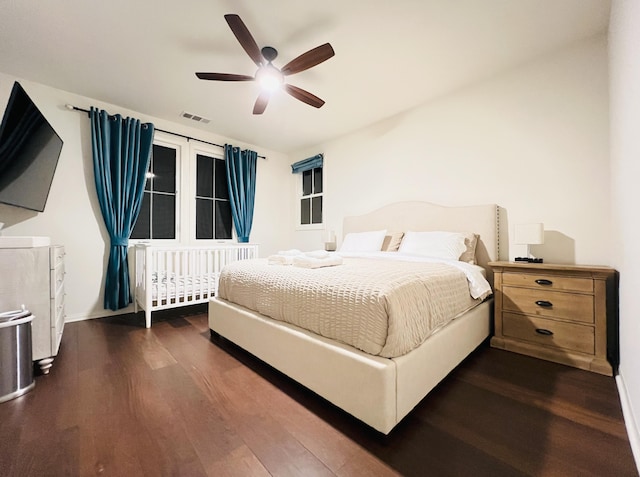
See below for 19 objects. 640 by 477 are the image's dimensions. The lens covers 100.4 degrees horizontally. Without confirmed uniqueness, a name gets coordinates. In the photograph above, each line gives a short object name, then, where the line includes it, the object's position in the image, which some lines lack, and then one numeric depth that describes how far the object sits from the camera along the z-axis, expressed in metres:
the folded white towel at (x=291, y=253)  2.38
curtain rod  2.91
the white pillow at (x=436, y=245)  2.50
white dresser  1.67
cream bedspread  1.22
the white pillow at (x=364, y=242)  3.16
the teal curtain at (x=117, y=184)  3.04
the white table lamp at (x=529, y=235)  2.17
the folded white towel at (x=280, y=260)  2.10
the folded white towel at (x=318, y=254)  2.15
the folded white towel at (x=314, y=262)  1.91
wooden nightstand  1.82
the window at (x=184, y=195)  3.64
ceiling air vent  3.46
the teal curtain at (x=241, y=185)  4.21
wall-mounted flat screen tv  1.98
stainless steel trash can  1.48
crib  2.82
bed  1.18
